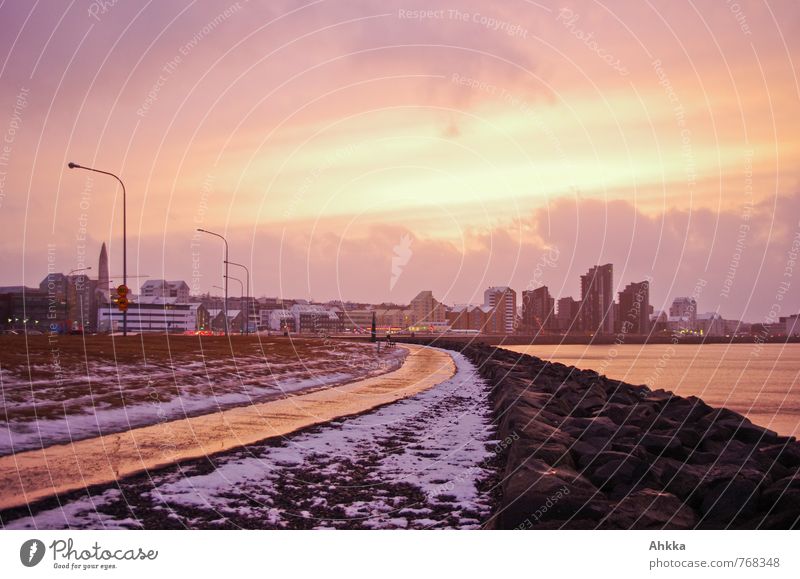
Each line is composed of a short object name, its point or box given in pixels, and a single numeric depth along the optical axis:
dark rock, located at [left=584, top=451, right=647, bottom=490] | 11.27
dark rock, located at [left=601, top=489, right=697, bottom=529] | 8.95
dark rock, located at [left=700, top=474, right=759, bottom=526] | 10.05
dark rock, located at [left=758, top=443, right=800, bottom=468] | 15.19
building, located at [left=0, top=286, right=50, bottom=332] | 196.88
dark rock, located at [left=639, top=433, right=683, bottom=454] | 15.05
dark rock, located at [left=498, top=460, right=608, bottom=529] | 8.82
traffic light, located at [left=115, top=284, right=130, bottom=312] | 43.22
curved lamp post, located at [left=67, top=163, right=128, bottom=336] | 45.37
